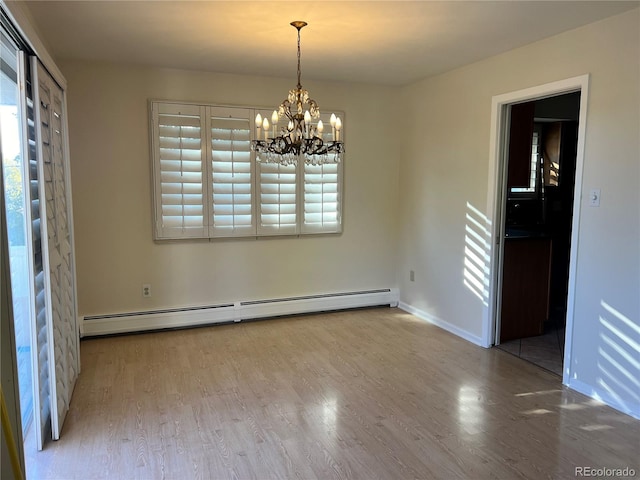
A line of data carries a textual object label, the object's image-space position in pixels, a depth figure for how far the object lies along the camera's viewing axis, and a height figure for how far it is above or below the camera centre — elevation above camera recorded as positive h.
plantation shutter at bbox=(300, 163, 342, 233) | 4.84 -0.13
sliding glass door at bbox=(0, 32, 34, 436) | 2.18 -0.07
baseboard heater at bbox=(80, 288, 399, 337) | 4.24 -1.27
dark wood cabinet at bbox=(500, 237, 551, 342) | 4.11 -0.89
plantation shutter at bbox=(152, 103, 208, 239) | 4.25 +0.16
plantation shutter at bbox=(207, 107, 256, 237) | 4.41 +0.15
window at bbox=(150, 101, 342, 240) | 4.28 +0.05
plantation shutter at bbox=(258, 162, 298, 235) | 4.65 -0.13
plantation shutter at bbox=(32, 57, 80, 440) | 2.47 -0.36
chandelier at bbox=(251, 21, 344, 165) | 2.82 +0.30
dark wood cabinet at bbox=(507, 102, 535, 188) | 4.00 +0.39
